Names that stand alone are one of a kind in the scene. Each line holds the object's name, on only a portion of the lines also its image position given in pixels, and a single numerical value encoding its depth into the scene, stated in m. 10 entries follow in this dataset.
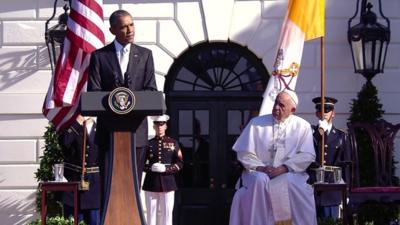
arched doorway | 20.63
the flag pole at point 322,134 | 15.21
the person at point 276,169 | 13.44
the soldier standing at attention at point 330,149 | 15.93
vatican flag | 17.01
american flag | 15.09
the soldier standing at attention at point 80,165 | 16.13
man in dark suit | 11.16
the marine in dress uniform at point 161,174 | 18.24
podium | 10.56
